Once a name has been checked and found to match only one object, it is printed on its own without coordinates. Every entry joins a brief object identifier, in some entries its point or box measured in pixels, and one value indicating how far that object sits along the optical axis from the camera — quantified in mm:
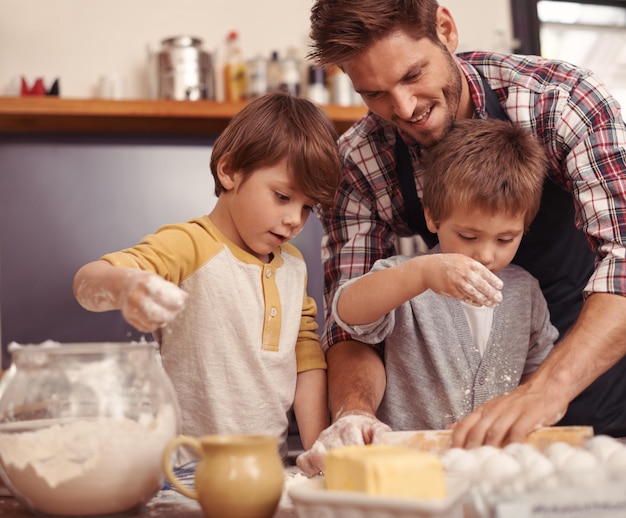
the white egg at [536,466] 729
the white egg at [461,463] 788
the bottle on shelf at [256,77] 2992
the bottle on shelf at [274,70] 3071
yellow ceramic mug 748
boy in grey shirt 1436
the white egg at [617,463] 720
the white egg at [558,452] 788
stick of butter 684
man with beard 1258
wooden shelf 2729
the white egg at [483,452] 831
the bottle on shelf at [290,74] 3082
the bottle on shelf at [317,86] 3088
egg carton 671
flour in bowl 779
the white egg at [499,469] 742
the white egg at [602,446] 798
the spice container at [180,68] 2879
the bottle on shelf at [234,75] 3033
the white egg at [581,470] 692
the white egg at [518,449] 828
